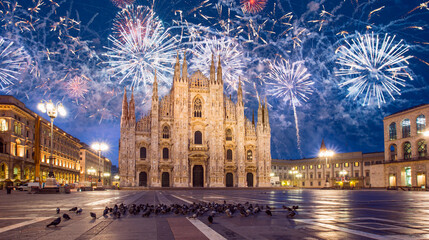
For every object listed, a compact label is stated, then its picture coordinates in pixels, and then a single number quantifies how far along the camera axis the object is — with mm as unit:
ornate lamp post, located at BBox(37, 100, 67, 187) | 32031
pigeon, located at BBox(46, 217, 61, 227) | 8326
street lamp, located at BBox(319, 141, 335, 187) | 58969
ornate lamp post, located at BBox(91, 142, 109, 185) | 52450
